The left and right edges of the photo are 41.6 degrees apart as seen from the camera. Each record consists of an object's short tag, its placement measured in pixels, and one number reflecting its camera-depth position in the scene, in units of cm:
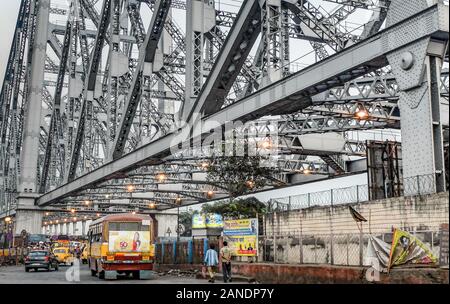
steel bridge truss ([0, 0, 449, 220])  2003
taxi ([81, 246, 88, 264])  5108
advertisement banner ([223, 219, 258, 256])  2575
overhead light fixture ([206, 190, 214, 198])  6148
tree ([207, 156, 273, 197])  3894
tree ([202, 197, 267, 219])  4784
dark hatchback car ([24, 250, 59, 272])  3731
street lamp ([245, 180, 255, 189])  4041
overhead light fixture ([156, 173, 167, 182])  4555
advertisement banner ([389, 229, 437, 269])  1580
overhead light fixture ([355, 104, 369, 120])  2667
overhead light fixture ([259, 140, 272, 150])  3466
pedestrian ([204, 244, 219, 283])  2425
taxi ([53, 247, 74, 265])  4934
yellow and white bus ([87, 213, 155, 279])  2723
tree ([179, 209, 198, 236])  16425
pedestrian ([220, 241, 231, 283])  2198
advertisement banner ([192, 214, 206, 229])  9431
